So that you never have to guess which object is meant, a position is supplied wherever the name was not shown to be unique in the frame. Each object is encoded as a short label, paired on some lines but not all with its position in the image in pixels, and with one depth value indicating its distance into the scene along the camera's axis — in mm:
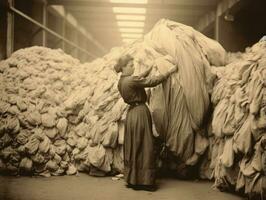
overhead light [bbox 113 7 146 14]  12773
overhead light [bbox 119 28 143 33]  16672
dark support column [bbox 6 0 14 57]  8148
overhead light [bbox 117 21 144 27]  15089
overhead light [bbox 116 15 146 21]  13867
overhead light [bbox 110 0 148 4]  10992
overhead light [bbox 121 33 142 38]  18016
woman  5332
